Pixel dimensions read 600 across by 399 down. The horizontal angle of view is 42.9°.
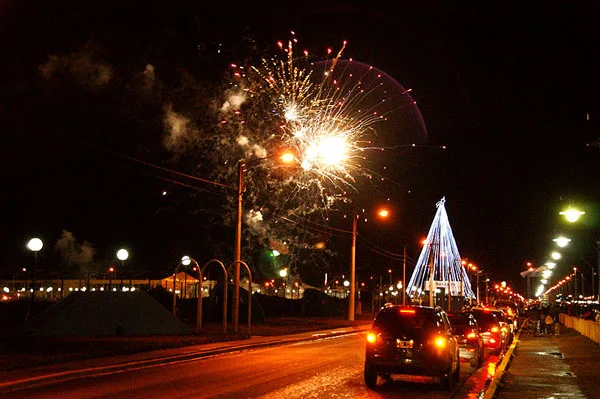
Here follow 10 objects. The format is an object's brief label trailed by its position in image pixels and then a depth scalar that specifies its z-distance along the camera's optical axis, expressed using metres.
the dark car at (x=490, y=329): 26.39
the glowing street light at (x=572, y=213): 23.44
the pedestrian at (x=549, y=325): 41.84
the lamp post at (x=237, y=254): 31.01
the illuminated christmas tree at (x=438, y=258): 66.12
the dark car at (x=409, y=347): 15.74
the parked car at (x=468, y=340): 22.27
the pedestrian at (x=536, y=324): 43.82
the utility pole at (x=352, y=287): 50.22
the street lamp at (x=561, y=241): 33.47
